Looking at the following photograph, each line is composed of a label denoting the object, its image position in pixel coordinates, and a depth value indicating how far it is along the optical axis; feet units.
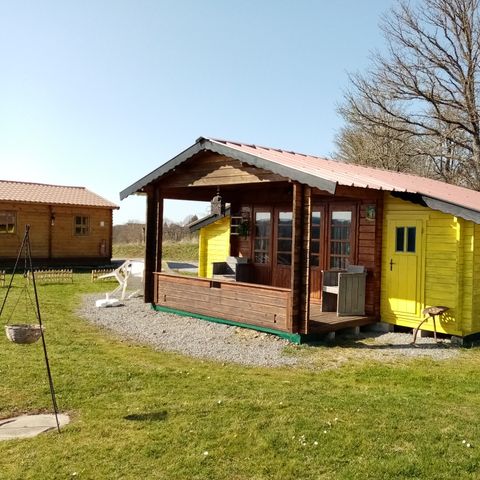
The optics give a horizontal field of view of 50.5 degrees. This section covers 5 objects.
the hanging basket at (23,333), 16.46
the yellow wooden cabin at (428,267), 28.37
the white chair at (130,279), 43.98
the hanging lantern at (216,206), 34.60
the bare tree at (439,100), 65.46
